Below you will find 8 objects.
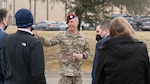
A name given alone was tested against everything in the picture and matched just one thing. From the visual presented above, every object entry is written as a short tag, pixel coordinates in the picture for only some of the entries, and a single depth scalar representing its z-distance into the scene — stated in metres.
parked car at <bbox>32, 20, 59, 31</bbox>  52.25
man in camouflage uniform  6.85
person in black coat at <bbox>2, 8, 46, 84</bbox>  4.85
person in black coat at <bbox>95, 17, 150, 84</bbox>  4.45
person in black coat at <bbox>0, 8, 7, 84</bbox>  6.01
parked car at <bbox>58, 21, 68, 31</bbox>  51.78
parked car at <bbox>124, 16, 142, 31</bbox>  48.53
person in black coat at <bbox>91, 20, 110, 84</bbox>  6.05
